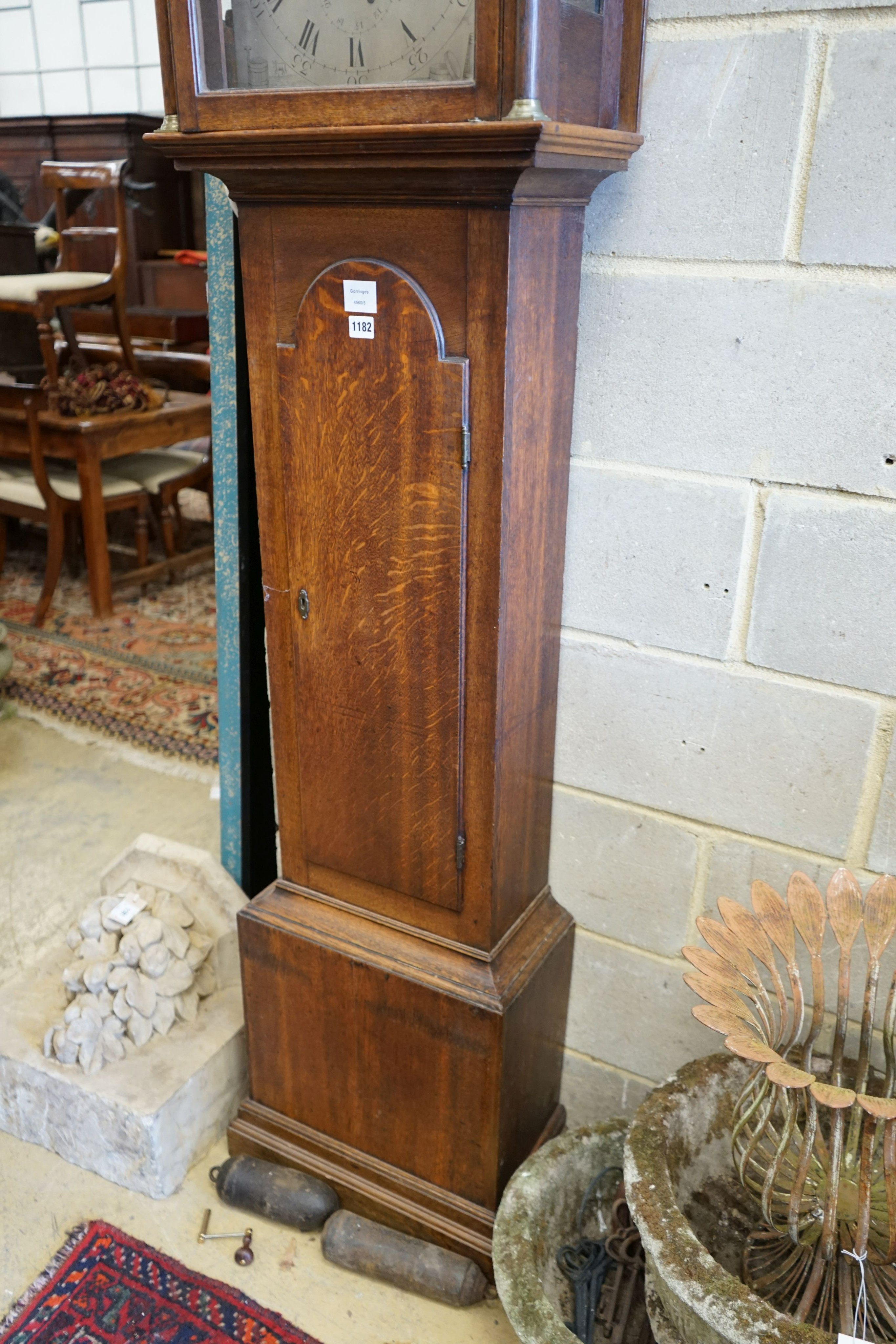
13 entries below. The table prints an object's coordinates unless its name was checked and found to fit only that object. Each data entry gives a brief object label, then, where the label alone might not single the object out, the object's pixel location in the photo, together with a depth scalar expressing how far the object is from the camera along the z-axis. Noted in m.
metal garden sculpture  1.01
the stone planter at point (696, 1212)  1.03
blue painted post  1.62
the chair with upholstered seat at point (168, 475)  4.00
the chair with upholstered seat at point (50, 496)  3.72
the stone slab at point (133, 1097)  1.63
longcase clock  1.05
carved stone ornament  1.69
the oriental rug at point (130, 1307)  1.45
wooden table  3.59
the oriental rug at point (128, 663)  3.09
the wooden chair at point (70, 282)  3.67
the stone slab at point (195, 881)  1.91
